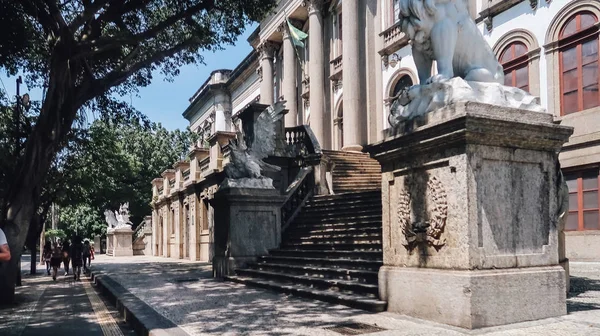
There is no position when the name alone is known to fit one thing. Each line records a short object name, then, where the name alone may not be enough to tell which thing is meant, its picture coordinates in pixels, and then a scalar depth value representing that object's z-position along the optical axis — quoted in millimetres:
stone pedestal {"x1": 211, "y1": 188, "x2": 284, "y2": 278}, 12461
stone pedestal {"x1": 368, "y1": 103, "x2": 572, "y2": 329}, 5672
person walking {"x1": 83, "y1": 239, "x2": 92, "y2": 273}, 20747
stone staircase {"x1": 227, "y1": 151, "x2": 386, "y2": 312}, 8203
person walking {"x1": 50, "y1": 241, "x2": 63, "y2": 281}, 17950
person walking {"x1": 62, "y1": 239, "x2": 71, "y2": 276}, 19844
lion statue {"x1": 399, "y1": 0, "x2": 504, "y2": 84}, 6410
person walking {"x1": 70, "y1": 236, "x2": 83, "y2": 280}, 17844
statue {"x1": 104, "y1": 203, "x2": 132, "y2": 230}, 38312
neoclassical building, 13828
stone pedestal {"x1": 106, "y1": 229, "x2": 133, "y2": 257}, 36688
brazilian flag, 28484
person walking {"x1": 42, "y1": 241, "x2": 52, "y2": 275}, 20758
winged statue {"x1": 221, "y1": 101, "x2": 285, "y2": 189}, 12672
